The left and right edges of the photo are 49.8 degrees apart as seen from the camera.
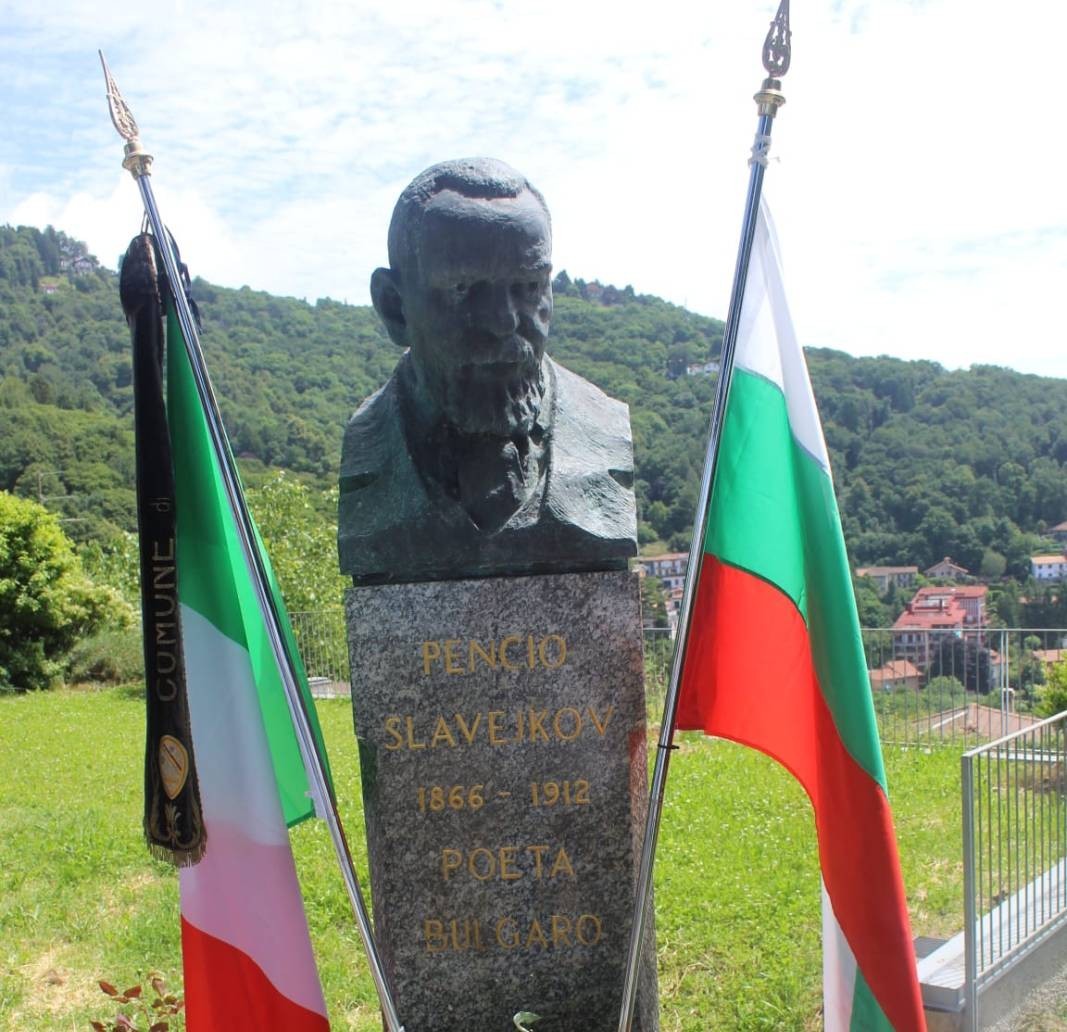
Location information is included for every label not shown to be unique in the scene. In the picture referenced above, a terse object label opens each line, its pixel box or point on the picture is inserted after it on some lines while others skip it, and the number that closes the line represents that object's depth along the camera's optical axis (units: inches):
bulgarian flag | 108.7
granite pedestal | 129.4
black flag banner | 109.8
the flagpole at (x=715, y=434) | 107.0
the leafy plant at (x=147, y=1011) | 143.5
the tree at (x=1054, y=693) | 316.5
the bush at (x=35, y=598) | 593.3
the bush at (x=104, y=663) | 617.9
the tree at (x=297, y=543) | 639.8
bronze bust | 123.7
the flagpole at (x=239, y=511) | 110.0
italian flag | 112.7
